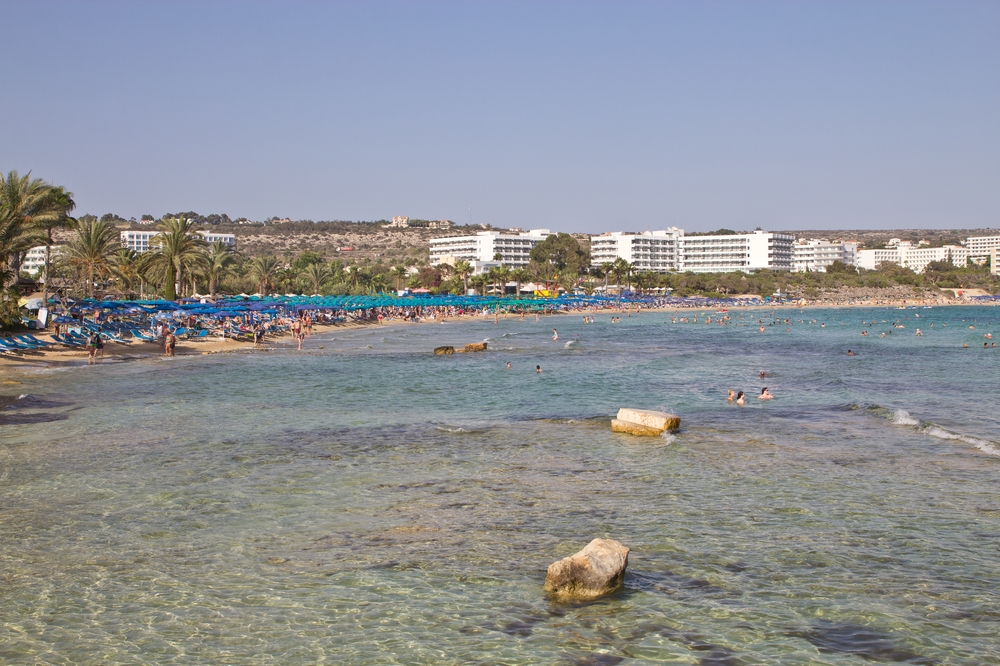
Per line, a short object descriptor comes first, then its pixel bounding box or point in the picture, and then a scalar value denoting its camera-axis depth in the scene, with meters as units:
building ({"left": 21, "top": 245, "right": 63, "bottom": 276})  157.66
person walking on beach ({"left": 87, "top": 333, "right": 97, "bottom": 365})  35.31
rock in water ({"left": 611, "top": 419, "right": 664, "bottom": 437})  18.38
